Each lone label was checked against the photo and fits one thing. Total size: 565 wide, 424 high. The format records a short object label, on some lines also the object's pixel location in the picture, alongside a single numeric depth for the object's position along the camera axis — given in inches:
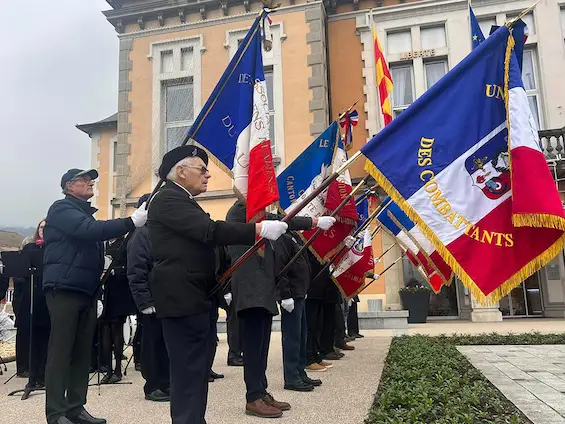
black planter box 484.1
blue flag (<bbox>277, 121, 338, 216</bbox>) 234.2
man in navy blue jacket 138.3
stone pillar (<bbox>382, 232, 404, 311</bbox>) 494.0
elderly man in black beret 105.7
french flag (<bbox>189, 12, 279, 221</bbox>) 163.6
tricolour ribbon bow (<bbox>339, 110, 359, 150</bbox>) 257.1
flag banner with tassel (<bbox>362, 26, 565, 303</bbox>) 139.7
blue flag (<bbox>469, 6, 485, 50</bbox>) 268.9
